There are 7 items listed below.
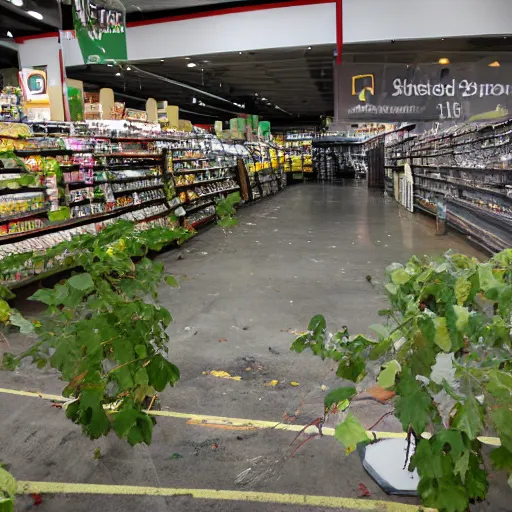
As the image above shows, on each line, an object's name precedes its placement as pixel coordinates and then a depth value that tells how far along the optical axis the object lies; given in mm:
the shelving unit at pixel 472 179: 7301
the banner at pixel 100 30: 4816
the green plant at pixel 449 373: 1223
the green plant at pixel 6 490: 914
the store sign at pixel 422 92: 4938
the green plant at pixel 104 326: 1611
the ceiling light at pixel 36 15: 7354
